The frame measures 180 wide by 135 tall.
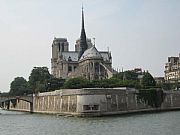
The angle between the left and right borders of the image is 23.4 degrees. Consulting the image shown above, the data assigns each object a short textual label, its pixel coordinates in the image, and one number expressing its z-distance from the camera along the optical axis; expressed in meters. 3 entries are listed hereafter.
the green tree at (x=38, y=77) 104.84
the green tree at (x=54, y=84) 96.44
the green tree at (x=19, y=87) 109.38
